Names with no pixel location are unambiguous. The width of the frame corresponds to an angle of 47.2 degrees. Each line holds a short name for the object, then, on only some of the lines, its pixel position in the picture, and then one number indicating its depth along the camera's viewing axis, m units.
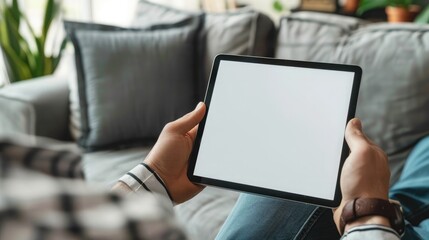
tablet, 0.85
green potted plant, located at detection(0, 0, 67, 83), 1.93
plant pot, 2.40
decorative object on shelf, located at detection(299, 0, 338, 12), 2.83
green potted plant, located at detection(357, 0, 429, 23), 2.39
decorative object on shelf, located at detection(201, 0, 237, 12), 3.07
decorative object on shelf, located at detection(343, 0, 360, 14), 2.78
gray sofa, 1.34
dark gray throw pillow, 1.56
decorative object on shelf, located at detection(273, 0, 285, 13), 3.02
